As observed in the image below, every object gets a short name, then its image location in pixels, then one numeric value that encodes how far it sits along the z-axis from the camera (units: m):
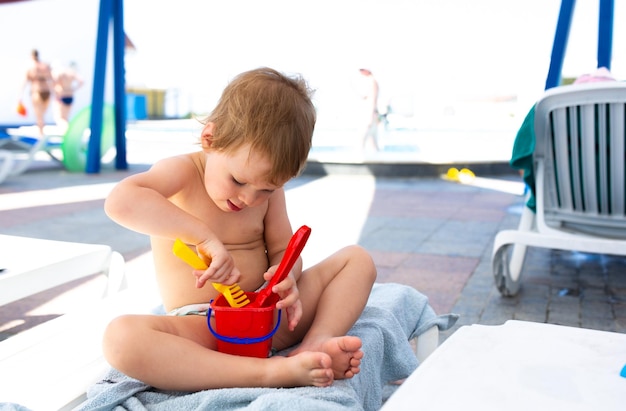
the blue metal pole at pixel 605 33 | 5.35
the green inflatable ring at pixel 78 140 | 7.86
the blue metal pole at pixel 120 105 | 8.05
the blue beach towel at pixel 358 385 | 1.15
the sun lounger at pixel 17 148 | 6.41
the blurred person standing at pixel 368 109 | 9.70
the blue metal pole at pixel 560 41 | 5.50
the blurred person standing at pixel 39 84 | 9.92
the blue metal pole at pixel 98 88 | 7.66
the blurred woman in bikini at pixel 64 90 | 10.33
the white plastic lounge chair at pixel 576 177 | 2.53
